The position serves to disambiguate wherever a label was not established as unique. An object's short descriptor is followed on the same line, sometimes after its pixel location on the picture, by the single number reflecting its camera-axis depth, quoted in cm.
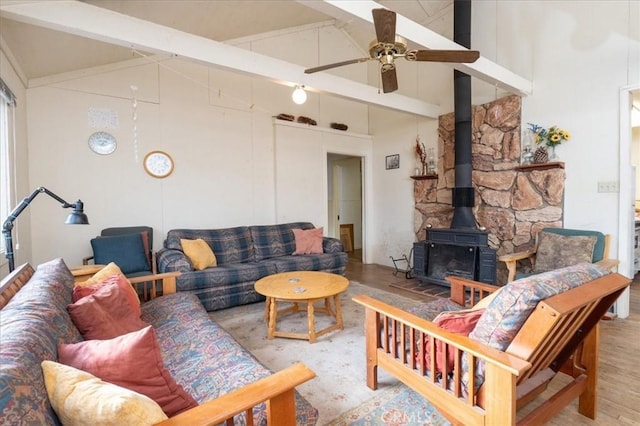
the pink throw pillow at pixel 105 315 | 136
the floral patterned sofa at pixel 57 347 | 69
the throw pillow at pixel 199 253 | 333
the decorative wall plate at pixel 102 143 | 344
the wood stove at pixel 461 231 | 355
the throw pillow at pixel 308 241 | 416
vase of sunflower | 328
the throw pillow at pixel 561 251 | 291
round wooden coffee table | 241
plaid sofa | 315
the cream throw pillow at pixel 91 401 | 73
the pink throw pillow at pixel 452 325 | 136
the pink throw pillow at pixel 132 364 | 93
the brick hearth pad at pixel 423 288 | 371
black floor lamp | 186
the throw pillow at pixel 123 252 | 310
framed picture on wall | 516
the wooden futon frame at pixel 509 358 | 108
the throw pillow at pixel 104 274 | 185
